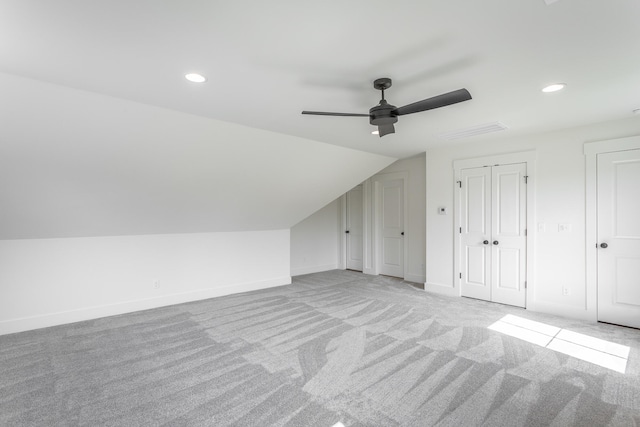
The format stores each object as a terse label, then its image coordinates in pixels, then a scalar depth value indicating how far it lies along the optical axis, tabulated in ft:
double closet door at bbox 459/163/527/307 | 14.64
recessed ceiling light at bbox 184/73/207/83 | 7.91
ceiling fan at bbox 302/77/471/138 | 7.23
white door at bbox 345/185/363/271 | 24.32
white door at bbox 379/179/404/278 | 21.27
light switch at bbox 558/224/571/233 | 13.32
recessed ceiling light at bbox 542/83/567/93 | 8.79
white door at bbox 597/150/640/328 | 11.89
